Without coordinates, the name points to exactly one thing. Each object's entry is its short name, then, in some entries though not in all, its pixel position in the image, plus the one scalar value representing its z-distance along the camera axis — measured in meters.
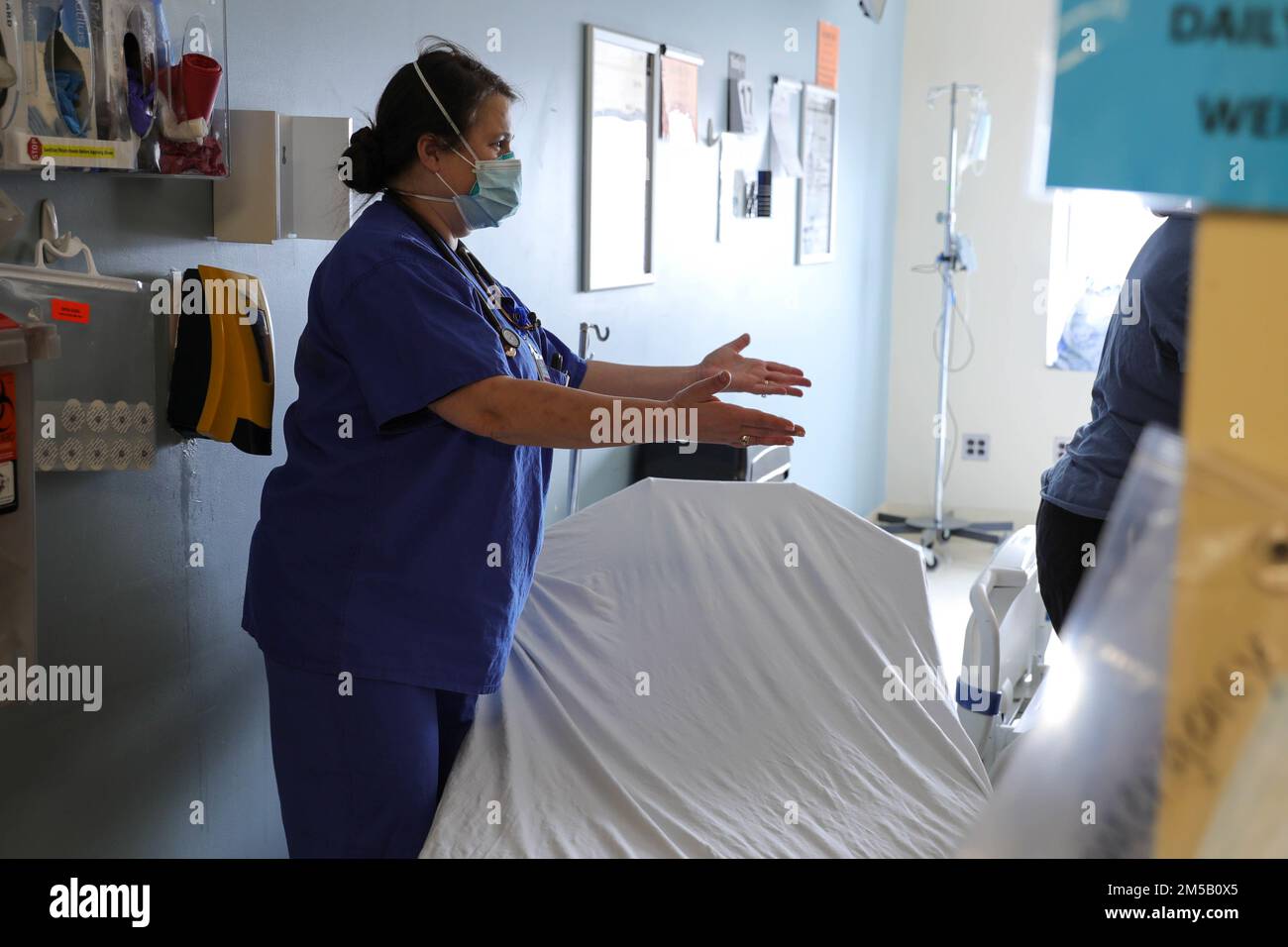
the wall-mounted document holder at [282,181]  1.86
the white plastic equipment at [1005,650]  2.25
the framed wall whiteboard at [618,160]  2.94
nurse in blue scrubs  1.51
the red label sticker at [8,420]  1.36
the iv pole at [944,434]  5.02
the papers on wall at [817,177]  4.43
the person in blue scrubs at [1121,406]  1.87
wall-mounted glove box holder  1.49
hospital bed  1.54
